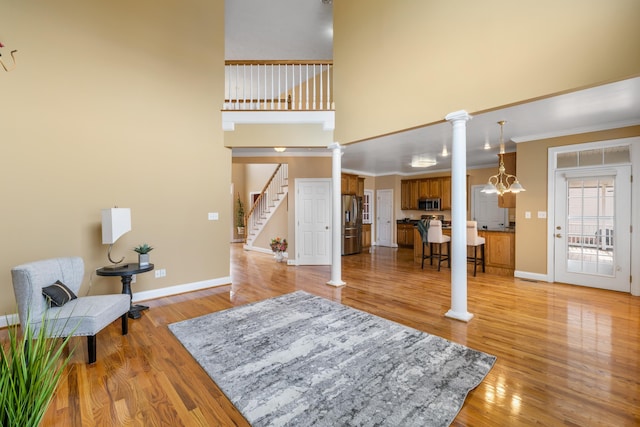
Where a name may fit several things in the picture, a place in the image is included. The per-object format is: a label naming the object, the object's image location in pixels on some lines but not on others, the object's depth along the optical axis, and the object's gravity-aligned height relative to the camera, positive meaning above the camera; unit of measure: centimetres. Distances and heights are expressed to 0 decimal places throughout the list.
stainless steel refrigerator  800 -43
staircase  808 +24
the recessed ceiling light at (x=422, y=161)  719 +124
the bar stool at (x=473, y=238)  543 -56
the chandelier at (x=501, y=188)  481 +38
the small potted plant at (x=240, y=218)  1168 -32
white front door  445 -31
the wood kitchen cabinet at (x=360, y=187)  888 +72
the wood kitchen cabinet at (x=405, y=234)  959 -85
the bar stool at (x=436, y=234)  597 -53
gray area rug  190 -136
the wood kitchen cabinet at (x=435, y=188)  917 +71
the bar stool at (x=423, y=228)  624 -42
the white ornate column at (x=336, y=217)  505 -13
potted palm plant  92 -60
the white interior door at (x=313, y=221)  687 -27
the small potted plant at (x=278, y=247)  730 -96
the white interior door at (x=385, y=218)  1012 -30
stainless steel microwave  927 +18
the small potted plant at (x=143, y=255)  365 -58
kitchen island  562 -85
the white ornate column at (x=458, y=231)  348 -27
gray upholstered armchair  245 -90
